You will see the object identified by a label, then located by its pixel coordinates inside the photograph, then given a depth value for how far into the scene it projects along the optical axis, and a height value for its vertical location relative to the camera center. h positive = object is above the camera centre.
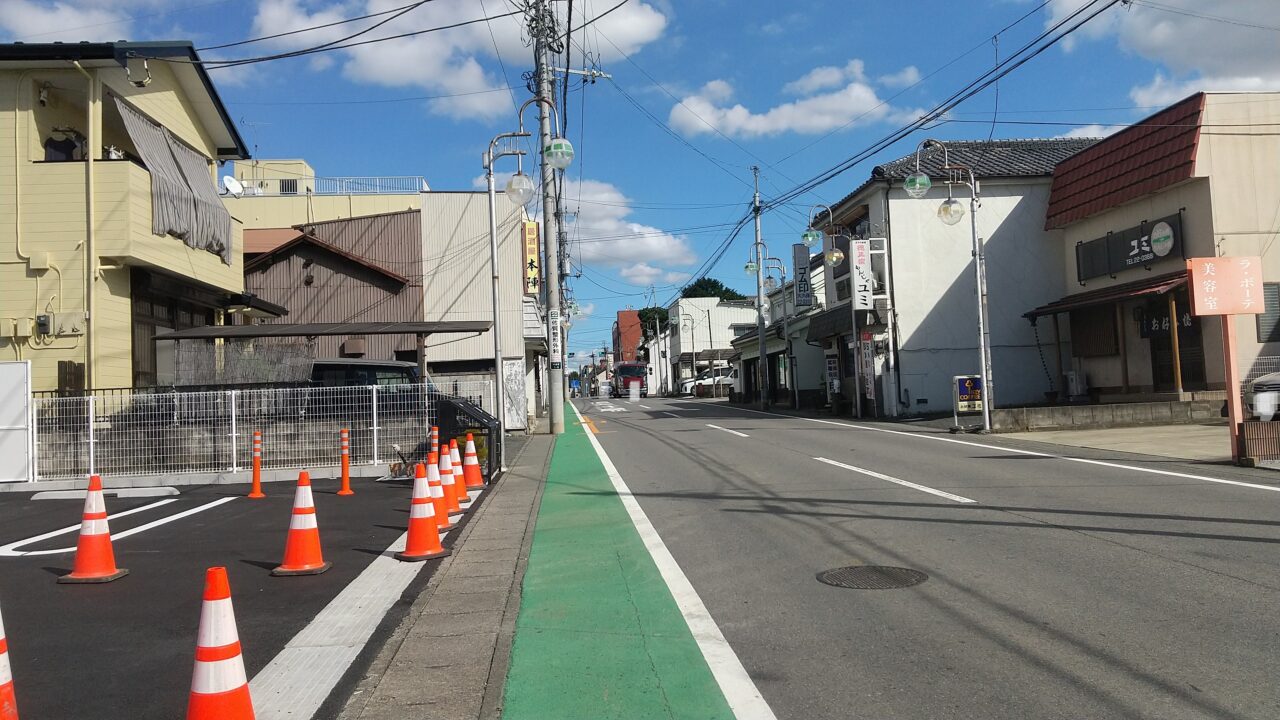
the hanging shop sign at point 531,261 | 34.41 +5.65
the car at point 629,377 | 74.91 +1.32
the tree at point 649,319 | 113.38 +10.17
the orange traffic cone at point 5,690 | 3.29 -1.08
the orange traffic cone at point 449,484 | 10.02 -1.02
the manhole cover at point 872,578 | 6.00 -1.45
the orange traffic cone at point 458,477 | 10.59 -1.00
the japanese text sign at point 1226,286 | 12.61 +1.22
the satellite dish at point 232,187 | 34.53 +9.35
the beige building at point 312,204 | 36.28 +8.86
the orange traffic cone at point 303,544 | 7.00 -1.17
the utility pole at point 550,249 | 22.72 +4.13
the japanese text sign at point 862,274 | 26.98 +3.49
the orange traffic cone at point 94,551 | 6.79 -1.12
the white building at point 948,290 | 27.55 +2.93
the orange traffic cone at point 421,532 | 7.56 -1.19
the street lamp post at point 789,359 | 35.56 +1.17
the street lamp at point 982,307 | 19.75 +1.70
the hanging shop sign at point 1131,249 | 21.95 +3.44
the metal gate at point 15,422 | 13.90 -0.08
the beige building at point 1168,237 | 20.75 +3.49
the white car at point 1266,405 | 12.82 -0.61
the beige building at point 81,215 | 16.09 +3.92
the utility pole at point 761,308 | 35.38 +3.37
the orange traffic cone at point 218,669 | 3.47 -1.09
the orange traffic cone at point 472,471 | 12.36 -1.09
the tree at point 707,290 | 108.12 +12.93
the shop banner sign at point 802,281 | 34.44 +4.32
